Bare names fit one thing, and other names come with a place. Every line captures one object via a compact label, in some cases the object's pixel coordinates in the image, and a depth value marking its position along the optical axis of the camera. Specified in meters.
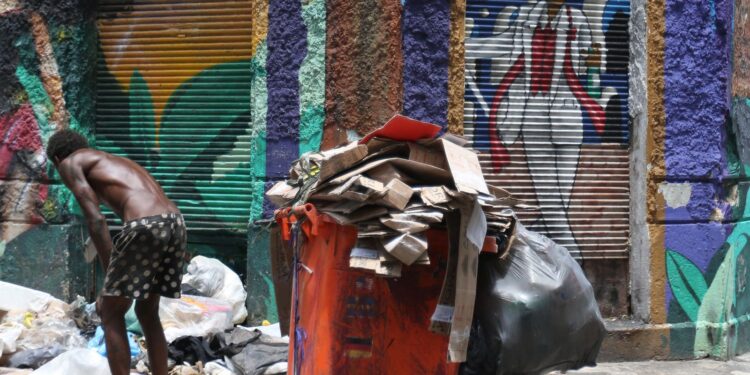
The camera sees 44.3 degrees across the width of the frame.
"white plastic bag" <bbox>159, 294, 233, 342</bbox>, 6.25
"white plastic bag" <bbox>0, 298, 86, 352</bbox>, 6.03
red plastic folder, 4.12
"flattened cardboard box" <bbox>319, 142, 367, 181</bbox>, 4.04
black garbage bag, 4.01
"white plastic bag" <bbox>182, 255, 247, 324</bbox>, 6.72
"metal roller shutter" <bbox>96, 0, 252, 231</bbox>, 7.14
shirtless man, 4.77
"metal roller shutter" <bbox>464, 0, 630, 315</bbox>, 6.86
